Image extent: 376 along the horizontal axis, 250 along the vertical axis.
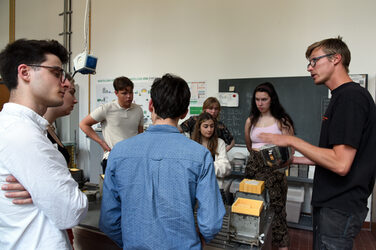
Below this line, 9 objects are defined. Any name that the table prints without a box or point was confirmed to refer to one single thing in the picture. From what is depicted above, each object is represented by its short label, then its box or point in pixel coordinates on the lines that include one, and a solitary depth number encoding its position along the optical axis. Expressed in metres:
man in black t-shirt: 1.09
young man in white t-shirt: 2.54
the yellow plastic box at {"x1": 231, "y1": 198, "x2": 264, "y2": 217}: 1.06
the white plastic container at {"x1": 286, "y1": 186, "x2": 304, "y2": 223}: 2.91
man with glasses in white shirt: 0.73
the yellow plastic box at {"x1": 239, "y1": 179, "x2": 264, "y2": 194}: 1.25
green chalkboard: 3.11
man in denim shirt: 0.88
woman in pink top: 1.96
